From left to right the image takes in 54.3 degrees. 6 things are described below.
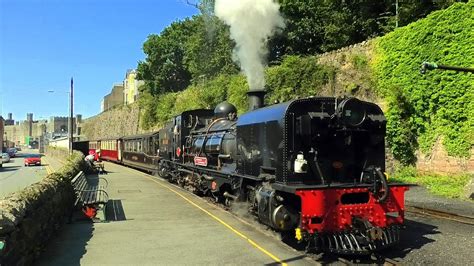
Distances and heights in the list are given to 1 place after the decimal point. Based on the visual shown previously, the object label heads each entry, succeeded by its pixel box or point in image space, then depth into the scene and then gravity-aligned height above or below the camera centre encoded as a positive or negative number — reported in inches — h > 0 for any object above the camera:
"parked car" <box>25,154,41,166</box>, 1894.3 -49.1
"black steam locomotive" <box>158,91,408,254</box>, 305.6 -19.9
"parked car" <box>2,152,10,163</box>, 2301.1 -44.5
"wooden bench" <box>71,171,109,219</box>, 448.1 -51.1
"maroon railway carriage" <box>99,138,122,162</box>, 1691.7 -4.5
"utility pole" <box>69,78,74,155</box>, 1412.4 +100.2
